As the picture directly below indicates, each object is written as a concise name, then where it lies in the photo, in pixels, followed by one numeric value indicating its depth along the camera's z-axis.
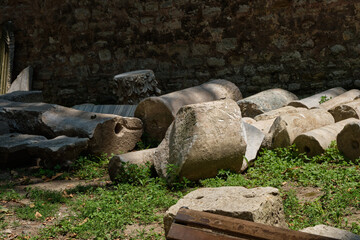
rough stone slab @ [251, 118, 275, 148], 5.79
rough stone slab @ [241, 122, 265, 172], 5.37
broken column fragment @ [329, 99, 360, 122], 6.16
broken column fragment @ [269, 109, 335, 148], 5.61
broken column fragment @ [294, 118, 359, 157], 5.38
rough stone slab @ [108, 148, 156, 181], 5.36
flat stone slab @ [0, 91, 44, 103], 8.25
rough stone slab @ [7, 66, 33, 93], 10.80
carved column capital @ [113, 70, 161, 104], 7.98
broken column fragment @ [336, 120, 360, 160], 5.07
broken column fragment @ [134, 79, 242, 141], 6.63
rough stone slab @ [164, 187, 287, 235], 3.31
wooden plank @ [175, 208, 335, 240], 2.43
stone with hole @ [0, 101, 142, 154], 6.35
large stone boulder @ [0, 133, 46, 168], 6.15
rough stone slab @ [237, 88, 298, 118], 7.38
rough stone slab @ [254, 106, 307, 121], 6.73
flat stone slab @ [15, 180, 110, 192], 5.36
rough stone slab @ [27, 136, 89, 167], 5.91
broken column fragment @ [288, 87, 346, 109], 7.11
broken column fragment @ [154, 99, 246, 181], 4.91
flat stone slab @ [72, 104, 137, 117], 7.50
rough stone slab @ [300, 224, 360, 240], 2.67
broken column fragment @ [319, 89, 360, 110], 6.99
